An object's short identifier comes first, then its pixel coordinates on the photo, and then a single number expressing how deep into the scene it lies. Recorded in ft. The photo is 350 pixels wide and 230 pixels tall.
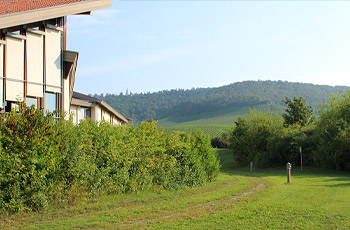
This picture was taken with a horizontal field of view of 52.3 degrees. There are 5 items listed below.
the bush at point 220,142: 220.43
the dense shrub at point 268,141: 122.83
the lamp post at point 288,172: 68.58
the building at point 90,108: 80.94
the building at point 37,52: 43.78
